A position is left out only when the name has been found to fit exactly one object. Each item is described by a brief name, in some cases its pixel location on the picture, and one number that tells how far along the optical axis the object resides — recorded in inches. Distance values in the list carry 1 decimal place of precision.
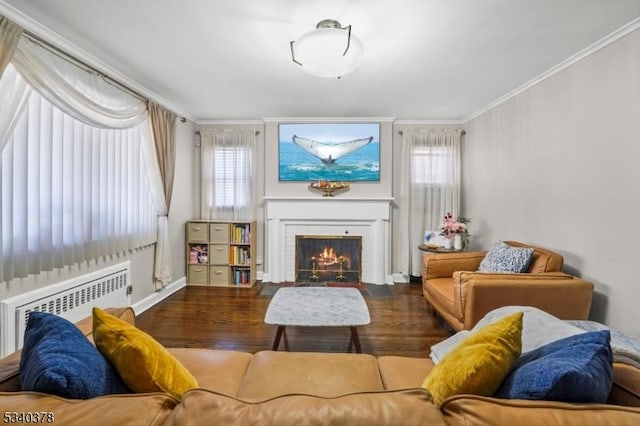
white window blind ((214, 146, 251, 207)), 166.7
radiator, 70.7
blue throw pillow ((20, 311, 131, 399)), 28.5
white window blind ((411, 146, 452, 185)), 163.0
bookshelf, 158.1
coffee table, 77.9
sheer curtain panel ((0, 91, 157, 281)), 72.4
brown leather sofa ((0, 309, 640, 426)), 23.4
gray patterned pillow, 98.2
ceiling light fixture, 67.2
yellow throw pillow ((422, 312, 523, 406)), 32.7
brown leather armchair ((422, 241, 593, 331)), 81.6
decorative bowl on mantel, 162.9
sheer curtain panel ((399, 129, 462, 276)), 162.7
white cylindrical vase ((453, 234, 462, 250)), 140.6
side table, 138.1
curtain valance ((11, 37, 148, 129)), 72.7
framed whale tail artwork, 163.0
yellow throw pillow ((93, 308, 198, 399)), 34.1
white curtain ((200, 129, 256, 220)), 166.7
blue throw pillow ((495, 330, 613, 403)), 27.9
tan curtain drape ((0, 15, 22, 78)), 65.1
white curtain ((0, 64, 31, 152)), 66.8
